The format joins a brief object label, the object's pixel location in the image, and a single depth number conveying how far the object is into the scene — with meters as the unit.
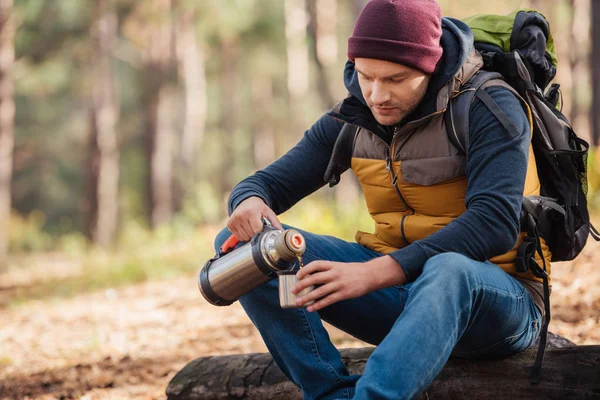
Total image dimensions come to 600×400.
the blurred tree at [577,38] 15.91
